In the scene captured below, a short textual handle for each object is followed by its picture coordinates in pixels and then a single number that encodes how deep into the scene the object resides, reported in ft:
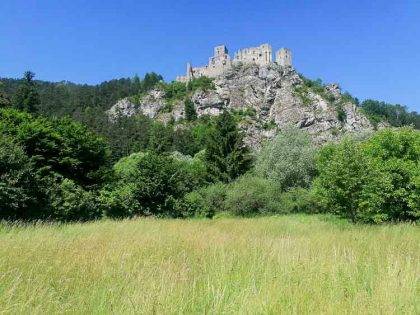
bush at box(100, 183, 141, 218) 86.84
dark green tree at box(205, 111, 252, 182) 157.58
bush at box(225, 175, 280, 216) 104.06
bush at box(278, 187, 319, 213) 109.58
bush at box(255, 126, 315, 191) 137.18
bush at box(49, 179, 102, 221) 71.55
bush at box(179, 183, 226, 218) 100.35
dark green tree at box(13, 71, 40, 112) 184.65
